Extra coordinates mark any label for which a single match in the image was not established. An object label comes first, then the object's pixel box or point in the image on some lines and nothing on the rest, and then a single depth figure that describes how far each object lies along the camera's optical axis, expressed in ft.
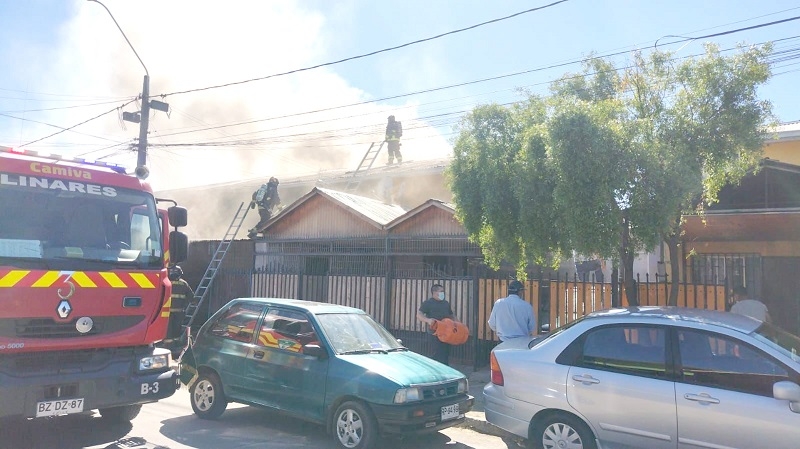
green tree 23.97
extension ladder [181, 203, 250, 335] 49.39
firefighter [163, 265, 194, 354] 40.78
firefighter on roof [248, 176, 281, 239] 56.18
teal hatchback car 20.98
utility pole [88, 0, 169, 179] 50.55
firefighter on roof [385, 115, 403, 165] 78.54
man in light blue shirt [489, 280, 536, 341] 28.19
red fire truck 18.20
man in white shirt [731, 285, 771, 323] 26.45
